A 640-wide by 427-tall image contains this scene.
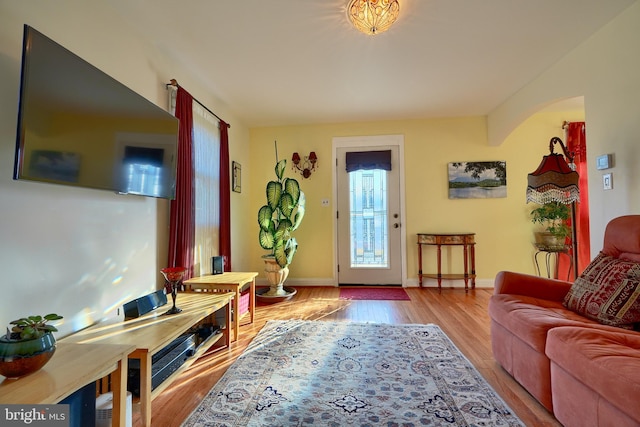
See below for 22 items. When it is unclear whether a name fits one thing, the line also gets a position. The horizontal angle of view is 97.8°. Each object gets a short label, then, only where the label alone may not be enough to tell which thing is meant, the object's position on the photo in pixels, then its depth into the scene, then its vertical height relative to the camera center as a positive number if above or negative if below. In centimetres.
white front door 406 +6
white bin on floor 117 -79
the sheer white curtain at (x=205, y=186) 267 +40
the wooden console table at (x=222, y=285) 225 -49
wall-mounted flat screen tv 111 +48
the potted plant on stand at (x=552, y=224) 348 -2
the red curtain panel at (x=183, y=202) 221 +19
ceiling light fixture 169 +131
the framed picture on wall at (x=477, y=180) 388 +61
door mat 348 -92
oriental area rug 137 -95
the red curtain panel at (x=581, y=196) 337 +32
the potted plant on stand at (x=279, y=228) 340 -5
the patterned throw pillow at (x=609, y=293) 143 -39
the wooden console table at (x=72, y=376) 84 -50
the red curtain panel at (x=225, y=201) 308 +27
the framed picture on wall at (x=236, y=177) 360 +63
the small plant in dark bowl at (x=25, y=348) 89 -40
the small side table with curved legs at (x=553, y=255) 345 -43
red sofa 105 -53
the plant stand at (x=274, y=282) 343 -72
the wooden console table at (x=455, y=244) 368 -27
